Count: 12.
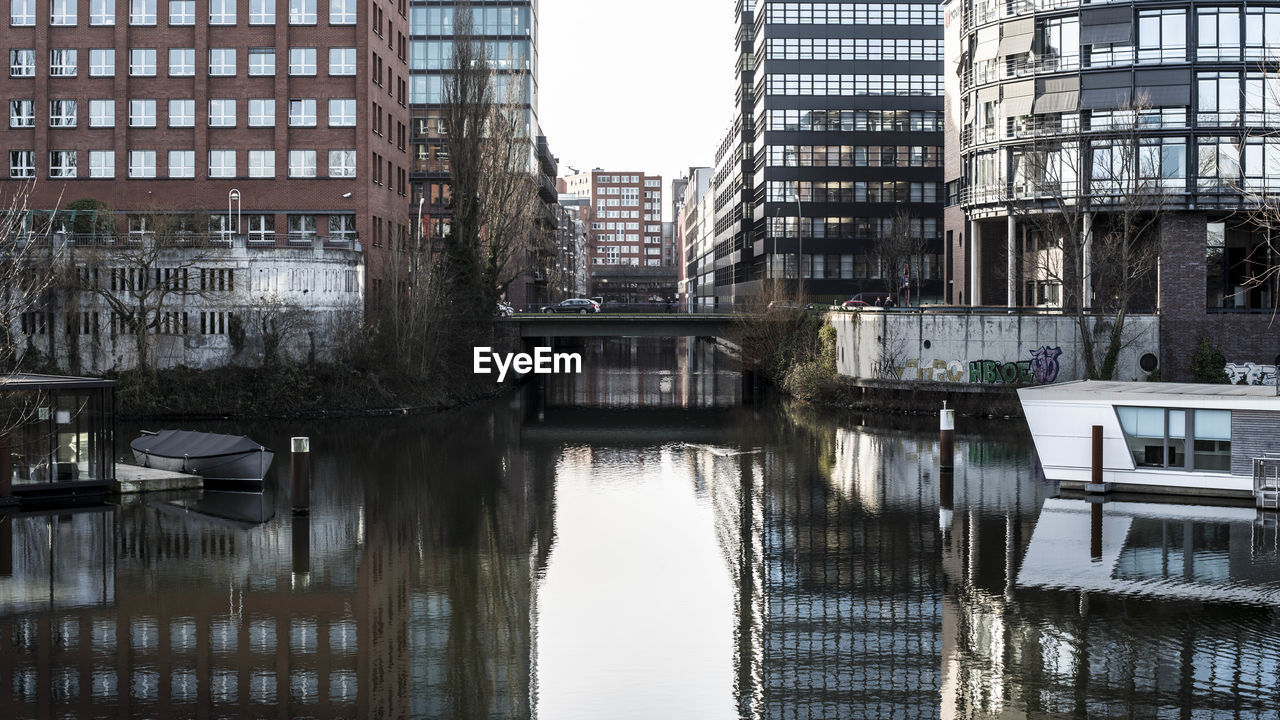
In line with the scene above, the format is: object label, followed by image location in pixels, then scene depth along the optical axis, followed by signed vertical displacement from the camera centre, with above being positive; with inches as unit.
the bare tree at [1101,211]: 2110.0 +242.8
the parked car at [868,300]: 2778.1 +131.3
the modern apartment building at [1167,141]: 2132.1 +367.2
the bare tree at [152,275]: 2182.6 +139.9
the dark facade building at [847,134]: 4227.4 +738.4
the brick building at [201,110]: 2637.8 +520.7
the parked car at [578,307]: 3732.8 +135.2
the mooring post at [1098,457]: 1243.2 -106.9
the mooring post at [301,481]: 1149.3 -120.2
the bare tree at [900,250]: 3740.2 +310.7
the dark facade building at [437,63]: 4207.7 +996.1
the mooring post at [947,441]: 1376.0 -101.4
